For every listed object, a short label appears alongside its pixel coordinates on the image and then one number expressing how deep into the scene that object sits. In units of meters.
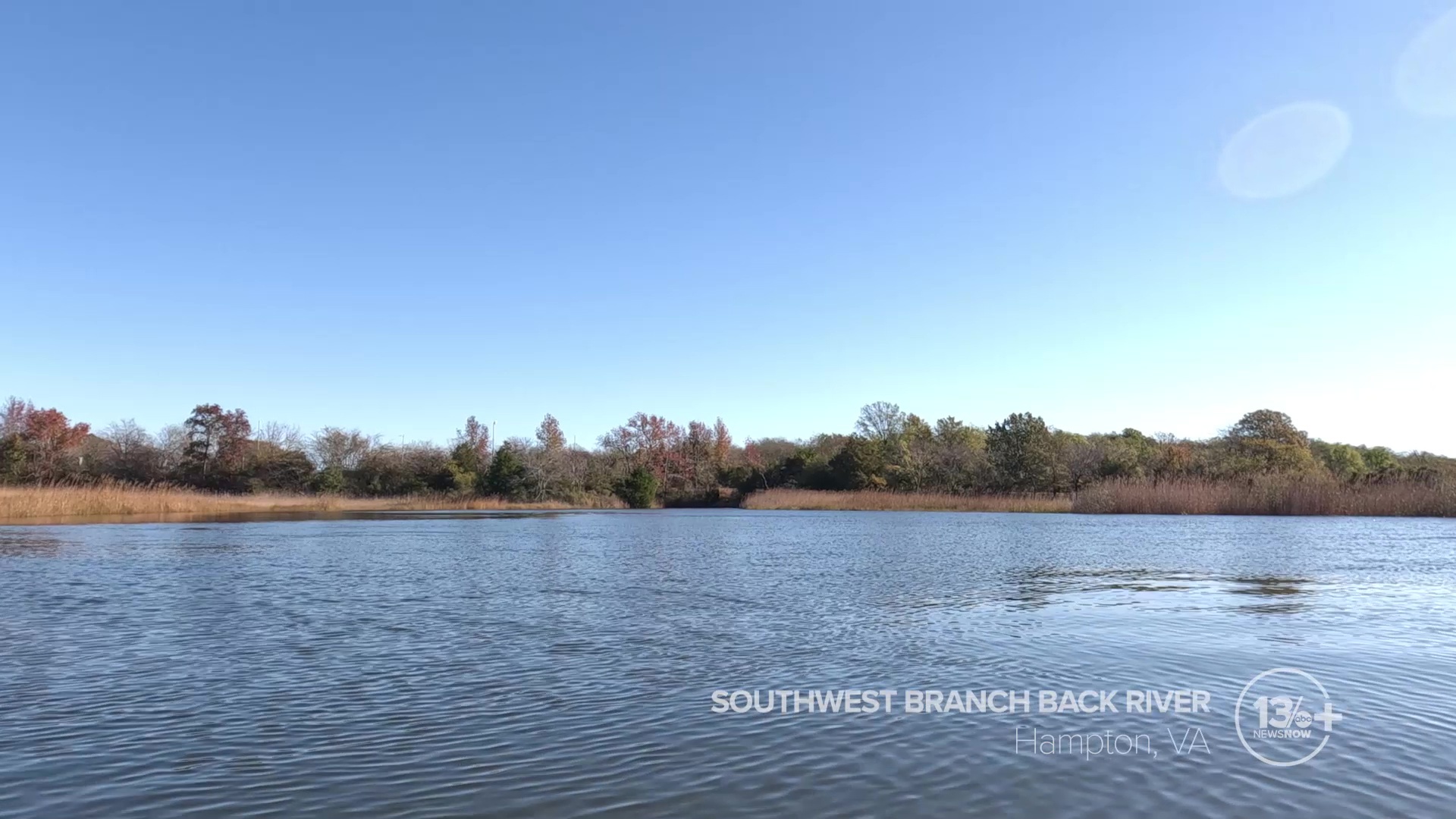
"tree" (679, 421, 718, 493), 82.12
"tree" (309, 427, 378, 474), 72.31
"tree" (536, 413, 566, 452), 86.65
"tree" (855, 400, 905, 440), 91.25
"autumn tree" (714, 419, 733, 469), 96.44
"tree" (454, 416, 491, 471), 83.34
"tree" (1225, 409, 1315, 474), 55.50
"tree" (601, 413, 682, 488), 88.12
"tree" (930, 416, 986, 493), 65.19
